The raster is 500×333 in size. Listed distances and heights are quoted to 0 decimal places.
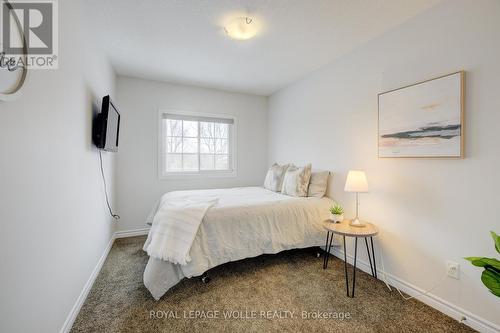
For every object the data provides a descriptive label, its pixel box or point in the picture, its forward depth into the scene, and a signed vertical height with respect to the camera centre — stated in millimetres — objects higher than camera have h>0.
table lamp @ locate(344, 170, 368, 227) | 2205 -206
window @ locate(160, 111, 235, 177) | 3873 +367
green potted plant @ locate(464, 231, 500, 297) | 1166 -591
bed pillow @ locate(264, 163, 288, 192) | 3471 -231
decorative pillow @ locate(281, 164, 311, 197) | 2980 -256
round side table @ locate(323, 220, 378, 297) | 2025 -646
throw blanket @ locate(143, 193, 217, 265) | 1948 -645
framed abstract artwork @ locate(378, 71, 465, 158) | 1738 +408
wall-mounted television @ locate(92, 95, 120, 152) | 2146 +383
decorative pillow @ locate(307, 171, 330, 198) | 2930 -285
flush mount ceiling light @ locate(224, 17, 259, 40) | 2098 +1378
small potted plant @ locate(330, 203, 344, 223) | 2363 -559
